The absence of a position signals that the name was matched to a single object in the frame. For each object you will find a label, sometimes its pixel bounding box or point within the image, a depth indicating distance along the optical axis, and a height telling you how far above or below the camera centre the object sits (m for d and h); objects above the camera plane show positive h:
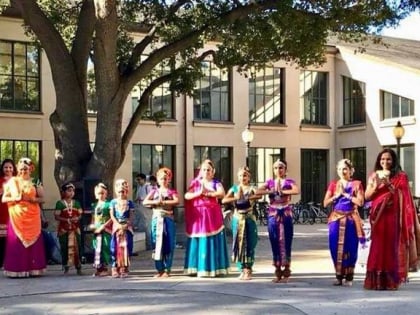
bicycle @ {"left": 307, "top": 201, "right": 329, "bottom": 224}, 28.72 -1.51
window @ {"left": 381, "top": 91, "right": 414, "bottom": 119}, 28.94 +2.85
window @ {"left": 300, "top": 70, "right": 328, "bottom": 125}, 32.97 +3.67
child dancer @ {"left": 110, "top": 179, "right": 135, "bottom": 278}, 11.23 -0.84
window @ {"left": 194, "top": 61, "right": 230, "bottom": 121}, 29.69 +3.38
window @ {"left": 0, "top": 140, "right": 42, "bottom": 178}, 25.08 +1.02
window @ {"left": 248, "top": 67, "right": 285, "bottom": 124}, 31.42 +3.53
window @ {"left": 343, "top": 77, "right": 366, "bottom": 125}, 31.97 +3.34
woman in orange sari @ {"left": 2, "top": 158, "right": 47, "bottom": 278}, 11.30 -0.75
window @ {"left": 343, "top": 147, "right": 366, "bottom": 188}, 31.82 +0.71
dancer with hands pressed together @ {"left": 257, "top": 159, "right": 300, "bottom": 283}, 10.55 -0.58
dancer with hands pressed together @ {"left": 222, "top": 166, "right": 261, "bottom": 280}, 10.94 -0.75
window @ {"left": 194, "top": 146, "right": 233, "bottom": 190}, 29.89 +0.76
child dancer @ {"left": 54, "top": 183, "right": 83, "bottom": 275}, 11.62 -0.88
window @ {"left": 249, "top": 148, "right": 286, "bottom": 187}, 31.27 +0.64
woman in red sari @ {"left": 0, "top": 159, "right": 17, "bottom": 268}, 12.04 -0.45
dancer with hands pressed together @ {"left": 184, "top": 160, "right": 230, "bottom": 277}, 11.16 -0.82
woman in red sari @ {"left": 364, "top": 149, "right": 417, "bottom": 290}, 9.82 -0.71
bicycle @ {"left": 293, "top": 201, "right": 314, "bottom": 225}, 28.68 -1.52
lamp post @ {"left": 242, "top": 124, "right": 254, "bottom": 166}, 26.37 +1.50
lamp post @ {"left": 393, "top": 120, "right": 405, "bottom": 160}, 23.45 +1.41
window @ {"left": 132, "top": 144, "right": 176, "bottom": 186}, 28.30 +0.79
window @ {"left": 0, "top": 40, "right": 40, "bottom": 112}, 25.11 +3.61
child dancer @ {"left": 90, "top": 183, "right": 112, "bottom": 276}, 11.36 -0.91
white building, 25.53 +2.50
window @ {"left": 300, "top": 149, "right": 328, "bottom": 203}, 32.78 +0.10
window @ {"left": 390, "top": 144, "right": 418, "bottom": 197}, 28.84 +0.61
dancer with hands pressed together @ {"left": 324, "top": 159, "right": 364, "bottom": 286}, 10.12 -0.65
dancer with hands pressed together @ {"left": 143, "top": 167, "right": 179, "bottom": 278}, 11.19 -0.70
